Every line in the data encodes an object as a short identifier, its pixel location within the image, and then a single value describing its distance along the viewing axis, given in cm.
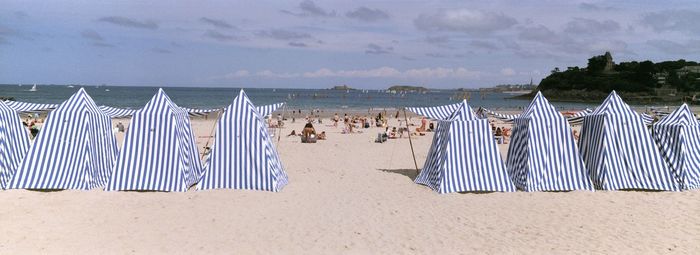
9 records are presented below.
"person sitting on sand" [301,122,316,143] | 2231
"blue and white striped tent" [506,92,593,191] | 1192
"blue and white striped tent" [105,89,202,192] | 1144
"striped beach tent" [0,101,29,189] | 1178
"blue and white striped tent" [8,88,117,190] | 1139
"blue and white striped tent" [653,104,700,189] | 1246
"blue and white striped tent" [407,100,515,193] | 1173
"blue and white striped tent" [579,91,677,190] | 1203
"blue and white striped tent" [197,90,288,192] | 1170
